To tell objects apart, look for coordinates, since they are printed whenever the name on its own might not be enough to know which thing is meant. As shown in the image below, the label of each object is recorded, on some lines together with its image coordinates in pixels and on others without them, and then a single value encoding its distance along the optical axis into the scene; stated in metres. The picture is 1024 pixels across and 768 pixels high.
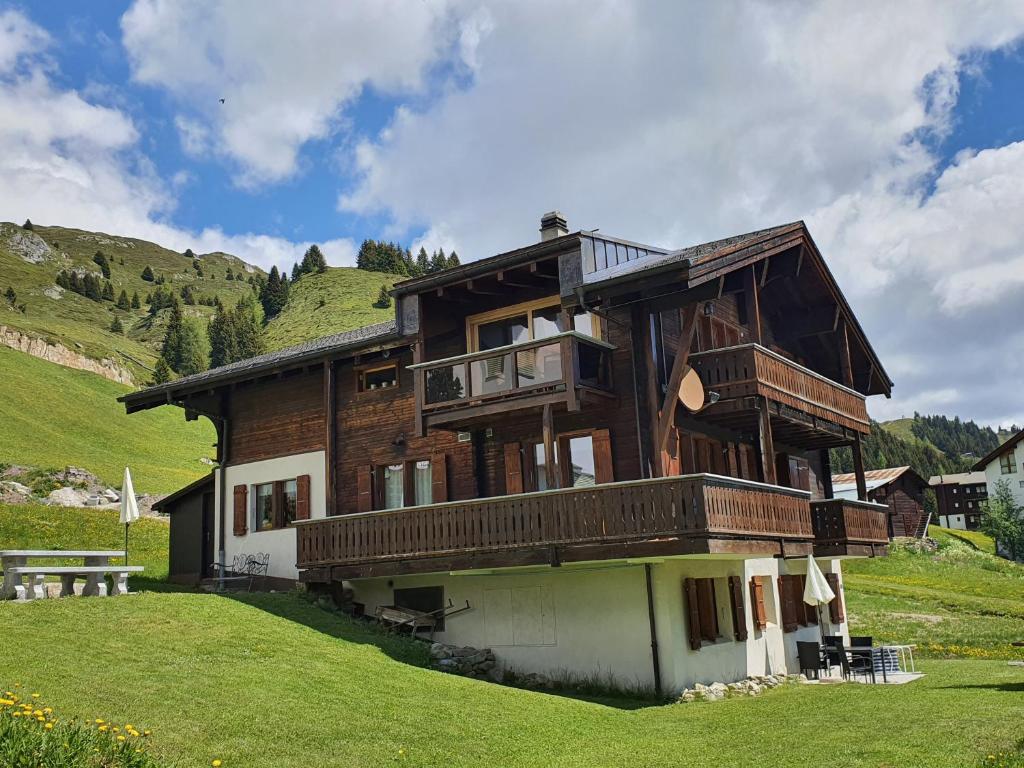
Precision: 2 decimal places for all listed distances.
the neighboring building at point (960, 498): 121.38
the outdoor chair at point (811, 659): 22.14
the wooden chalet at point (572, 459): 18.56
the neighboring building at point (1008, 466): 90.31
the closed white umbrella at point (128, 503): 21.20
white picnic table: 16.34
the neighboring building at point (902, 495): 71.94
